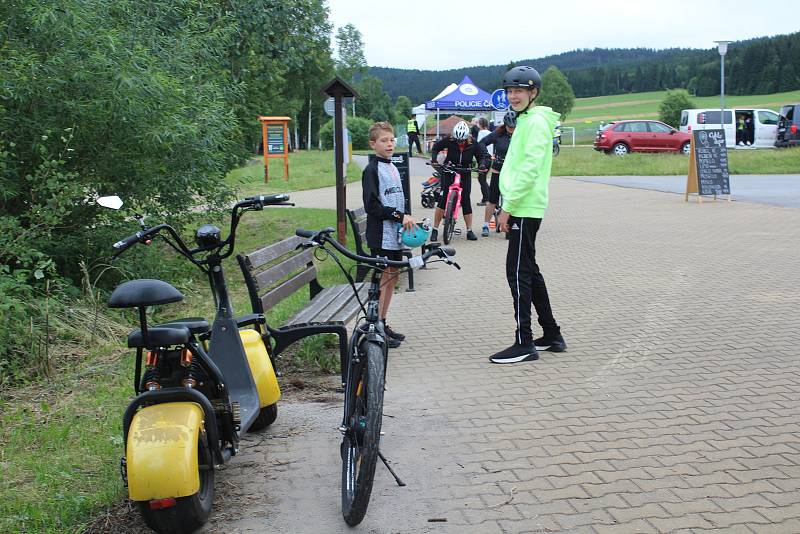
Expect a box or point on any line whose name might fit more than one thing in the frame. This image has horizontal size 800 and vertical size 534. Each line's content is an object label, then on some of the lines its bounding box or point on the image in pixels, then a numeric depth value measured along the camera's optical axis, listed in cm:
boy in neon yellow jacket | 654
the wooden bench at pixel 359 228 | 771
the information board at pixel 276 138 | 3006
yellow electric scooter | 360
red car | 3897
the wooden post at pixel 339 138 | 1207
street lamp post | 3225
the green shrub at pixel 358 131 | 6359
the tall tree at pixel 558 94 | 9919
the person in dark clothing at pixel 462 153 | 1363
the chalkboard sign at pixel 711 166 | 1841
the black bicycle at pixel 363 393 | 378
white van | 4012
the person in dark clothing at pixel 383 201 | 685
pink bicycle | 1333
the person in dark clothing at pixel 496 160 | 1410
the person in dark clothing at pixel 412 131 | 4488
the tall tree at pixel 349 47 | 10400
